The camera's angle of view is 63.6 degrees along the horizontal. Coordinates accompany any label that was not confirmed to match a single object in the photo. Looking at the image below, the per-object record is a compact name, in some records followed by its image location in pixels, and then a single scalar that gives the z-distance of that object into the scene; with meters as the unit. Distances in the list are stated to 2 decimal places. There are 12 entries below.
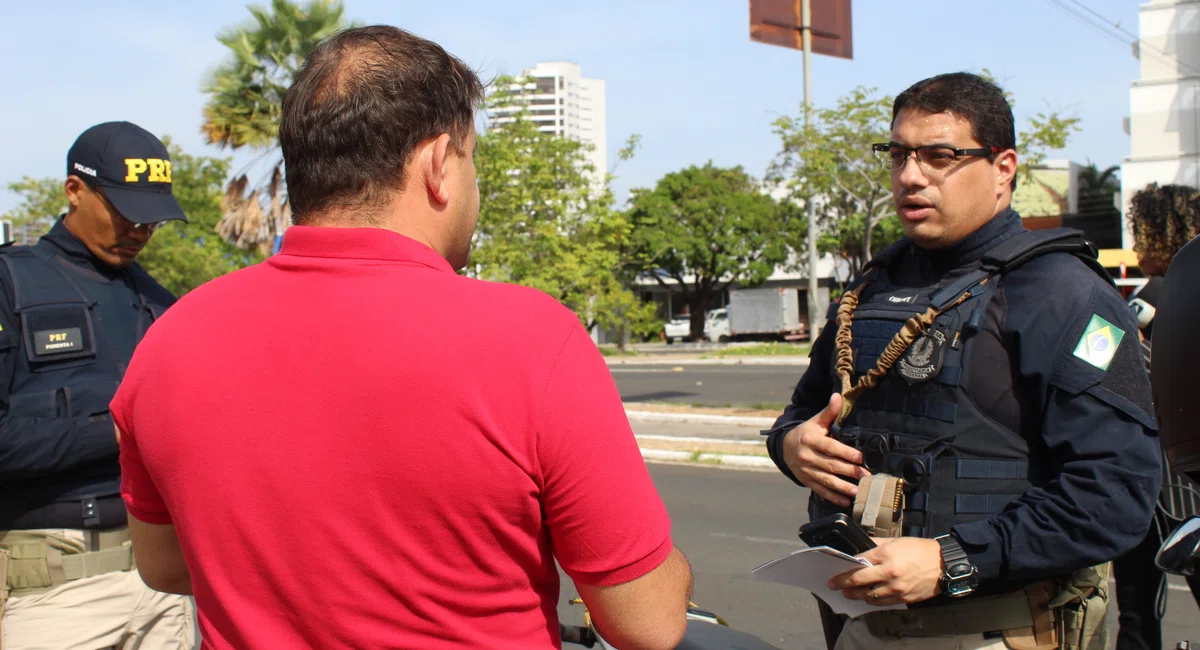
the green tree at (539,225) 14.85
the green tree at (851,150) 18.78
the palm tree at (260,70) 17.78
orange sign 19.53
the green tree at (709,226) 41.38
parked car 44.16
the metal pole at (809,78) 20.17
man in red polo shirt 1.32
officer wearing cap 2.68
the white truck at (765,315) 41.62
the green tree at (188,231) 27.31
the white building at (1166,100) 29.31
